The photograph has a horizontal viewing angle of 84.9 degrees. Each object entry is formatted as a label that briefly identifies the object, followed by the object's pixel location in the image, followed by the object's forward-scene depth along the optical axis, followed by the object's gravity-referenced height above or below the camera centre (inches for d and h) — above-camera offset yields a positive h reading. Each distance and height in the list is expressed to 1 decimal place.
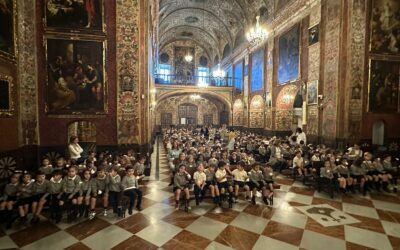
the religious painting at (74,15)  346.0 +165.9
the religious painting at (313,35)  475.6 +186.6
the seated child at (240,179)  235.0 -67.0
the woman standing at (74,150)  300.4 -44.4
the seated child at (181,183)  216.7 -68.3
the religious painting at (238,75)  915.0 +188.1
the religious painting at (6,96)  276.7 +28.3
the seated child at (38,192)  190.4 -66.5
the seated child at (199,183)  229.9 -68.4
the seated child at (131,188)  208.4 -68.1
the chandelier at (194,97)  1174.8 +115.0
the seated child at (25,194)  187.0 -66.9
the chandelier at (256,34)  472.4 +186.2
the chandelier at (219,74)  915.2 +191.4
